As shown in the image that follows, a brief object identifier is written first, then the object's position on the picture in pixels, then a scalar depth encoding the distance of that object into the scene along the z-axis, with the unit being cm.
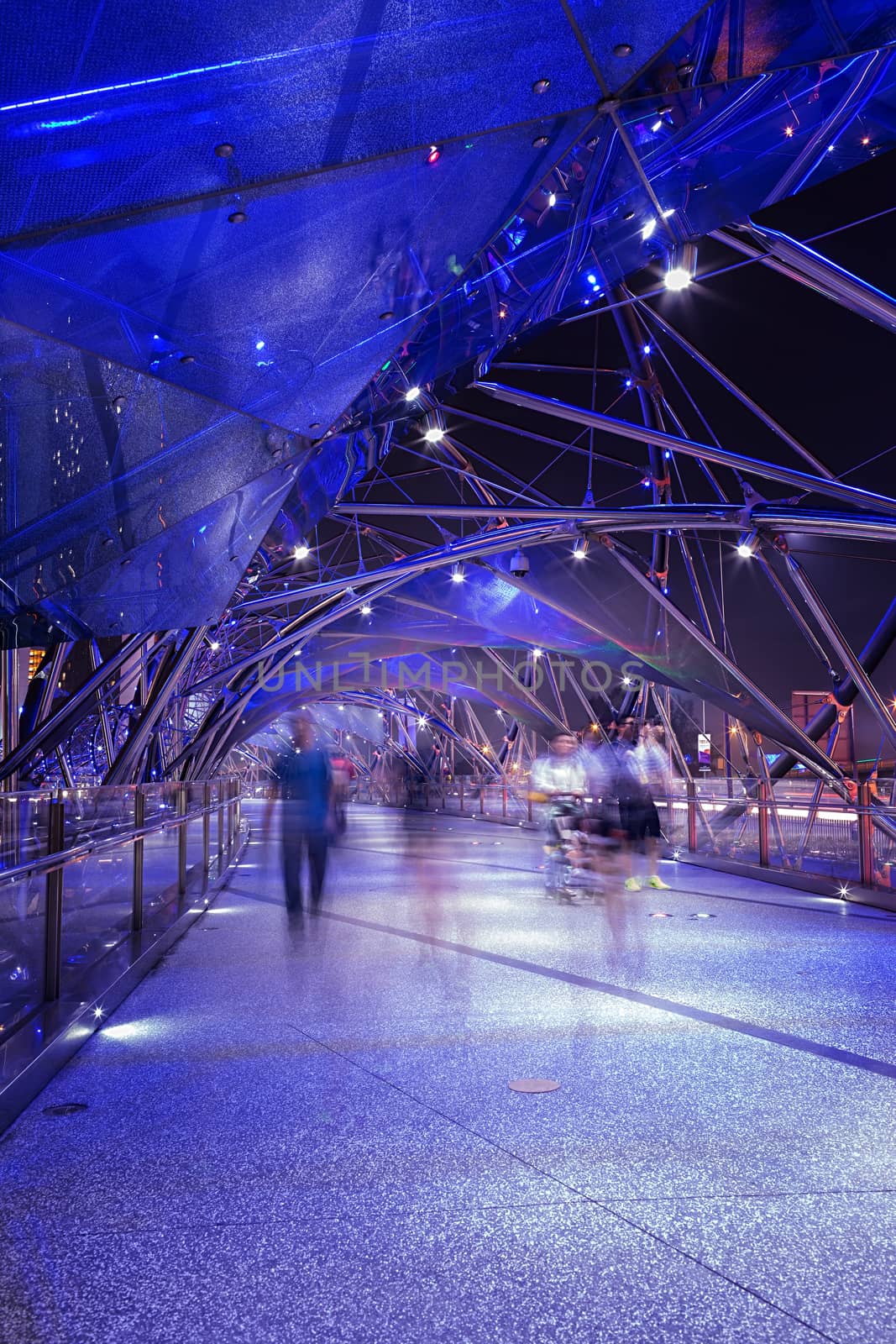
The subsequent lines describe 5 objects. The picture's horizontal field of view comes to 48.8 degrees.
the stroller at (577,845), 1103
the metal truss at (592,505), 898
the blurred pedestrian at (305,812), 1062
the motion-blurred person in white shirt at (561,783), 1125
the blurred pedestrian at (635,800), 1058
